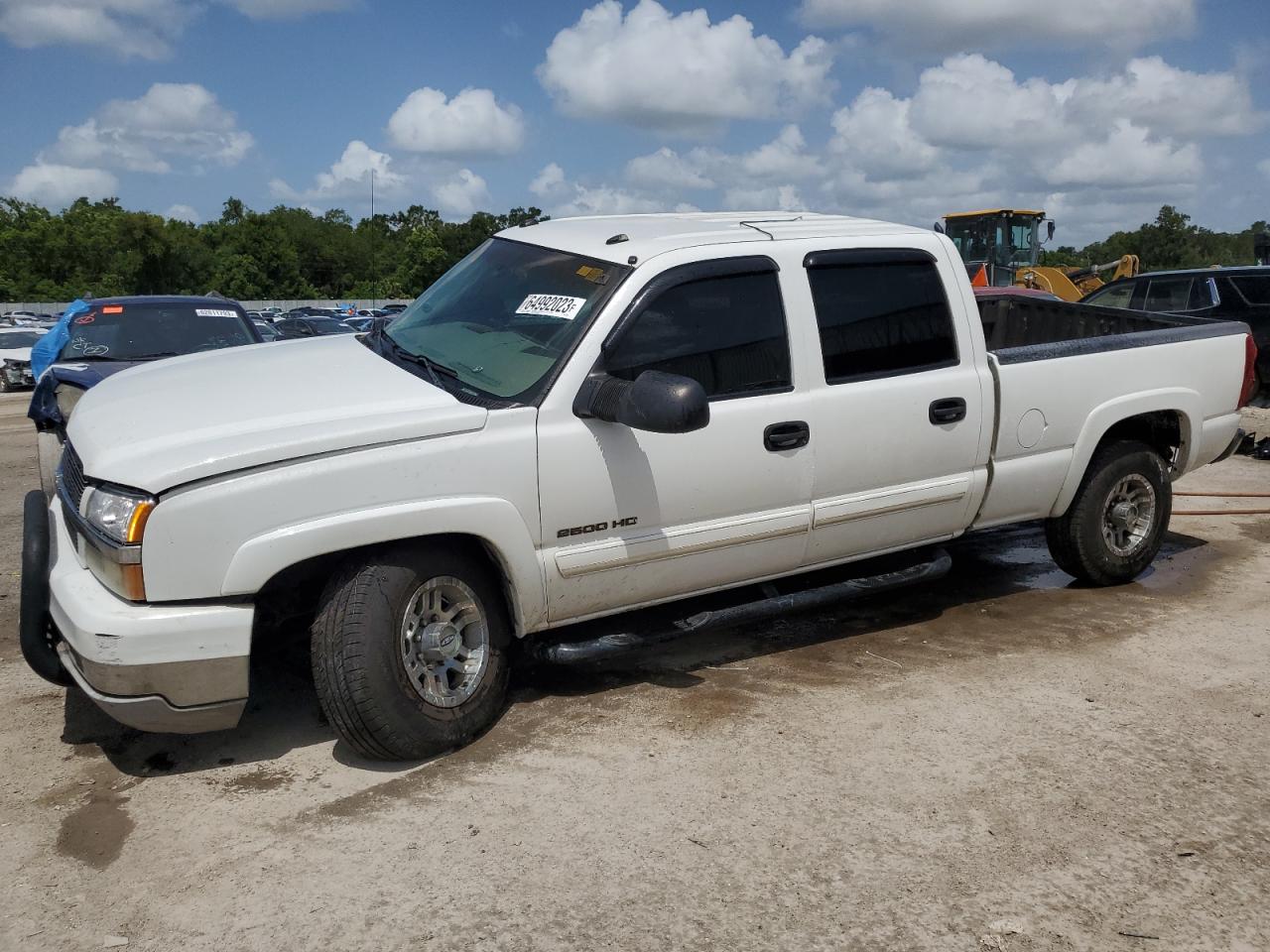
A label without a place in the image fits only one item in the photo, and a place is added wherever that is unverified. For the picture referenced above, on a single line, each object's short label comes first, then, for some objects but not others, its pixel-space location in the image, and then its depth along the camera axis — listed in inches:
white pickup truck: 136.9
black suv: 446.9
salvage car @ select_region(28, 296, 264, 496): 324.5
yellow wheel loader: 965.2
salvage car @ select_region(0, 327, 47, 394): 910.4
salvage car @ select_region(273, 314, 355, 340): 1131.3
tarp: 330.0
